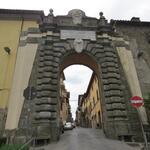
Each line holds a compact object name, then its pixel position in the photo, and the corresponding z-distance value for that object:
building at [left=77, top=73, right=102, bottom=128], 24.30
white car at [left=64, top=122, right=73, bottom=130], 23.20
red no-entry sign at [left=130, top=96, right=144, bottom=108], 8.05
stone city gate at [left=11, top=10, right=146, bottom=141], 10.26
